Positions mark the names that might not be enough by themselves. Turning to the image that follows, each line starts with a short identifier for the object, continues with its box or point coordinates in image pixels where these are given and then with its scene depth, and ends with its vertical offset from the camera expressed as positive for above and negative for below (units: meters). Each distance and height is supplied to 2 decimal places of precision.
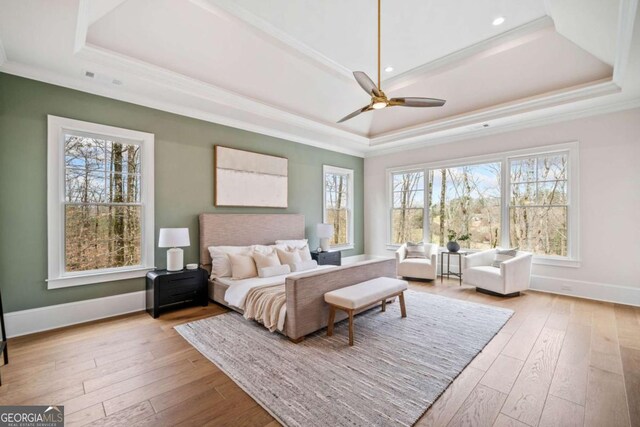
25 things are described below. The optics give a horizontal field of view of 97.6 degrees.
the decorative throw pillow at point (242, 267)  4.07 -0.82
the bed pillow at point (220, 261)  4.21 -0.75
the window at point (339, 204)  6.67 +0.19
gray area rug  1.94 -1.36
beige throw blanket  3.08 -1.07
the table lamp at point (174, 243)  3.69 -0.42
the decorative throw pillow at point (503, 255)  4.86 -0.76
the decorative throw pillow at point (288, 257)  4.48 -0.74
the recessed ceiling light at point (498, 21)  3.42 +2.37
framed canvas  4.69 +0.59
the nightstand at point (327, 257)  5.56 -0.93
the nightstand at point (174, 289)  3.62 -1.06
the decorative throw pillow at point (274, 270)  4.05 -0.87
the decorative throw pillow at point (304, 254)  4.78 -0.75
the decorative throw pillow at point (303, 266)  4.46 -0.88
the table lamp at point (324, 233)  5.88 -0.45
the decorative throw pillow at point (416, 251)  5.88 -0.82
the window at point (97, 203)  3.29 +0.10
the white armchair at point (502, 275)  4.46 -1.05
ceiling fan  2.73 +1.17
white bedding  3.51 -0.99
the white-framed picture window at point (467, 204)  5.53 +0.18
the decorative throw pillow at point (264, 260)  4.15 -0.73
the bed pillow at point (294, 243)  5.12 -0.59
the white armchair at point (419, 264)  5.44 -1.05
